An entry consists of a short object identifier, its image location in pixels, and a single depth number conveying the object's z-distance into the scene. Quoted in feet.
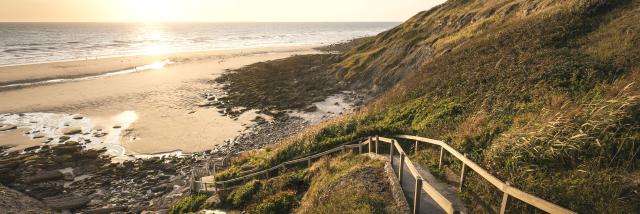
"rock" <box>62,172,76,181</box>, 73.60
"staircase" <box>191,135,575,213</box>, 18.41
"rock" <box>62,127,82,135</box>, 97.95
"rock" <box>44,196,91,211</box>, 63.26
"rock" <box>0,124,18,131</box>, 100.94
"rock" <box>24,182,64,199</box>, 67.15
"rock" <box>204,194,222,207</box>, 47.54
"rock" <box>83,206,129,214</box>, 61.41
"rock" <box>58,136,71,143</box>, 92.68
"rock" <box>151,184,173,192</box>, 69.36
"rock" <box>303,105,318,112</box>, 114.64
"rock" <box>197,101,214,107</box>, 125.98
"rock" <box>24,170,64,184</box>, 71.52
